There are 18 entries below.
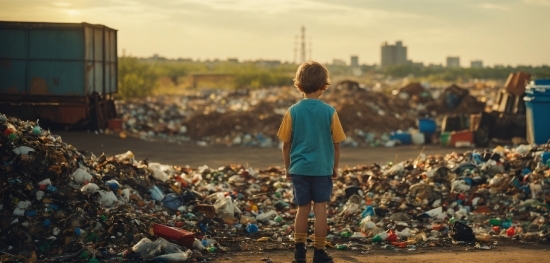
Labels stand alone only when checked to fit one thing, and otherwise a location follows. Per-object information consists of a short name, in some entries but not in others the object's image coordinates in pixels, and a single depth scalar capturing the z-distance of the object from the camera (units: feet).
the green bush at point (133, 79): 107.96
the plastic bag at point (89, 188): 26.04
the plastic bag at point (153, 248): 21.27
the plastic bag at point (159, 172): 31.58
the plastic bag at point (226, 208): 27.99
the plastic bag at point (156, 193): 28.84
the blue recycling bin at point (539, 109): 44.32
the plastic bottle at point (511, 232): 25.16
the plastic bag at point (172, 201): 28.30
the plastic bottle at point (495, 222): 27.17
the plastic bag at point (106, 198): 25.96
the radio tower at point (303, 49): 285.02
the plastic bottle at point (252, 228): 26.45
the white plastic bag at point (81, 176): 26.68
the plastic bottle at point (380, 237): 24.41
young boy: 19.04
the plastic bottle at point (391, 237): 24.45
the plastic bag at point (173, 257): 20.98
